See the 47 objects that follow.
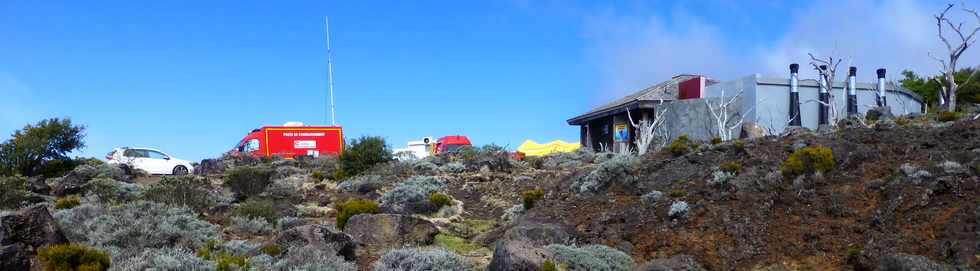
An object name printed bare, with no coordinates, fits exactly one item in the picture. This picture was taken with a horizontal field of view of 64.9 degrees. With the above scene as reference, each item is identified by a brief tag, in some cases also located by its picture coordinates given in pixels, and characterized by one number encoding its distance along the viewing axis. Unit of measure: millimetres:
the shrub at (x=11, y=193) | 13250
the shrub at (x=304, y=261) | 7293
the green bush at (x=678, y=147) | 13875
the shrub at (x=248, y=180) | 17938
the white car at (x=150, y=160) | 26312
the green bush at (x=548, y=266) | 7035
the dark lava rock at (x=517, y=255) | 7020
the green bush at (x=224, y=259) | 7135
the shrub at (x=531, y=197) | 13289
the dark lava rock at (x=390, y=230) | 9844
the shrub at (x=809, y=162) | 10547
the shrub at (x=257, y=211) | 12266
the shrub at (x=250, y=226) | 11062
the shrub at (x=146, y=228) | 8789
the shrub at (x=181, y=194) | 12789
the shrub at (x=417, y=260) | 7633
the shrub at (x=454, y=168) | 20344
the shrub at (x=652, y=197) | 10923
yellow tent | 36191
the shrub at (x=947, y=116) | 15345
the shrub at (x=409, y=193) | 15045
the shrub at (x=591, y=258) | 7902
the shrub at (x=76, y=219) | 9008
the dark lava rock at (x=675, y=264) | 7641
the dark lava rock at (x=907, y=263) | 6636
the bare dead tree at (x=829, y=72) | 22953
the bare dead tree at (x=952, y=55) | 19016
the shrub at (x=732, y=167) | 11328
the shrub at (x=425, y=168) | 20528
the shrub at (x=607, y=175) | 12719
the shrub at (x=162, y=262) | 6876
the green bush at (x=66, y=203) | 12036
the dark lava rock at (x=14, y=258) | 6750
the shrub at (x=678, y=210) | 10000
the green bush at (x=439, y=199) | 14195
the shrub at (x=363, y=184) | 17900
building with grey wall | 27000
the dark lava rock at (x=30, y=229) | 7973
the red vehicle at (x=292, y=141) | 31484
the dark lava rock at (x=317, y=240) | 8094
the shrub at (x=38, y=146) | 22078
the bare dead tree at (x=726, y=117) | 26469
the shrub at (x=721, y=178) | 10906
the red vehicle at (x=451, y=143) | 34094
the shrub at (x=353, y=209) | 11211
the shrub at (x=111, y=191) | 14031
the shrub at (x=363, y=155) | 22016
